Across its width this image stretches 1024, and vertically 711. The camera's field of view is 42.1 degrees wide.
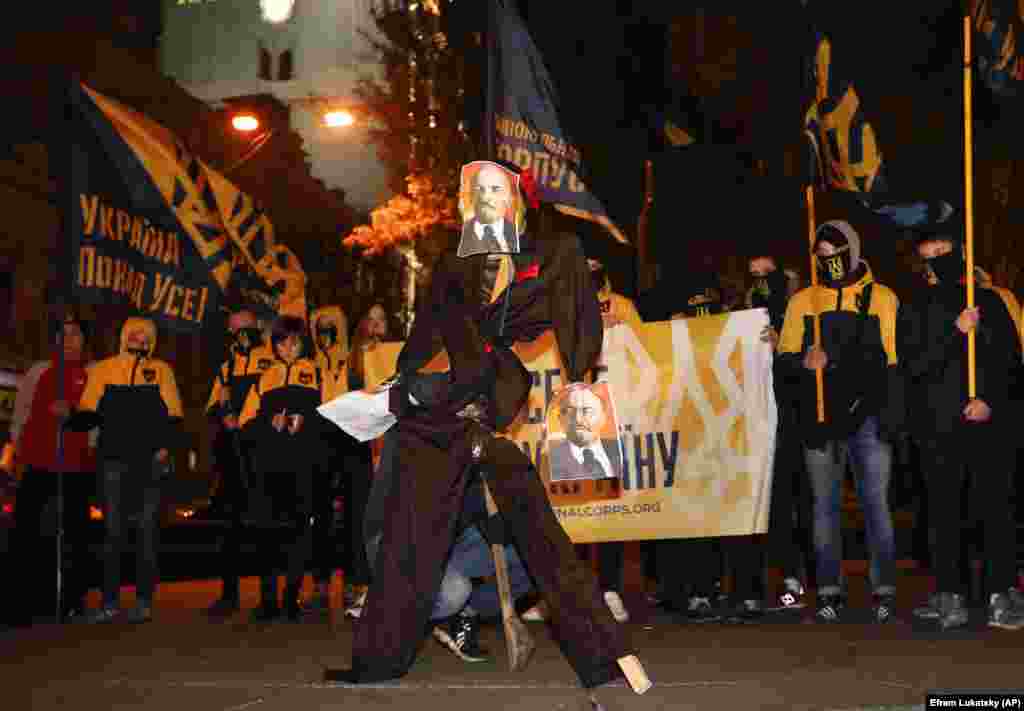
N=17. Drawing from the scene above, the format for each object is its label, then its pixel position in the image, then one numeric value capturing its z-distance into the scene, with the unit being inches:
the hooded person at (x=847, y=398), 318.7
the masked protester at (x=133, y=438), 374.0
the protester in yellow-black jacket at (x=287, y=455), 373.7
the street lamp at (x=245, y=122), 925.6
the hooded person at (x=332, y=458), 393.1
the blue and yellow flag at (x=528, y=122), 371.9
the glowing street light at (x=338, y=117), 1049.5
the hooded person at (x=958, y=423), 305.4
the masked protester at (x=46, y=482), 373.4
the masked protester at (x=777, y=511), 342.0
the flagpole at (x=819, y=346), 322.3
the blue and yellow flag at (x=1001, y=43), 326.0
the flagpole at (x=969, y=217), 302.0
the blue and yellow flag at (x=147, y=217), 371.9
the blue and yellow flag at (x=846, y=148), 324.5
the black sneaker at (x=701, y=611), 333.4
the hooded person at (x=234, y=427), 395.9
